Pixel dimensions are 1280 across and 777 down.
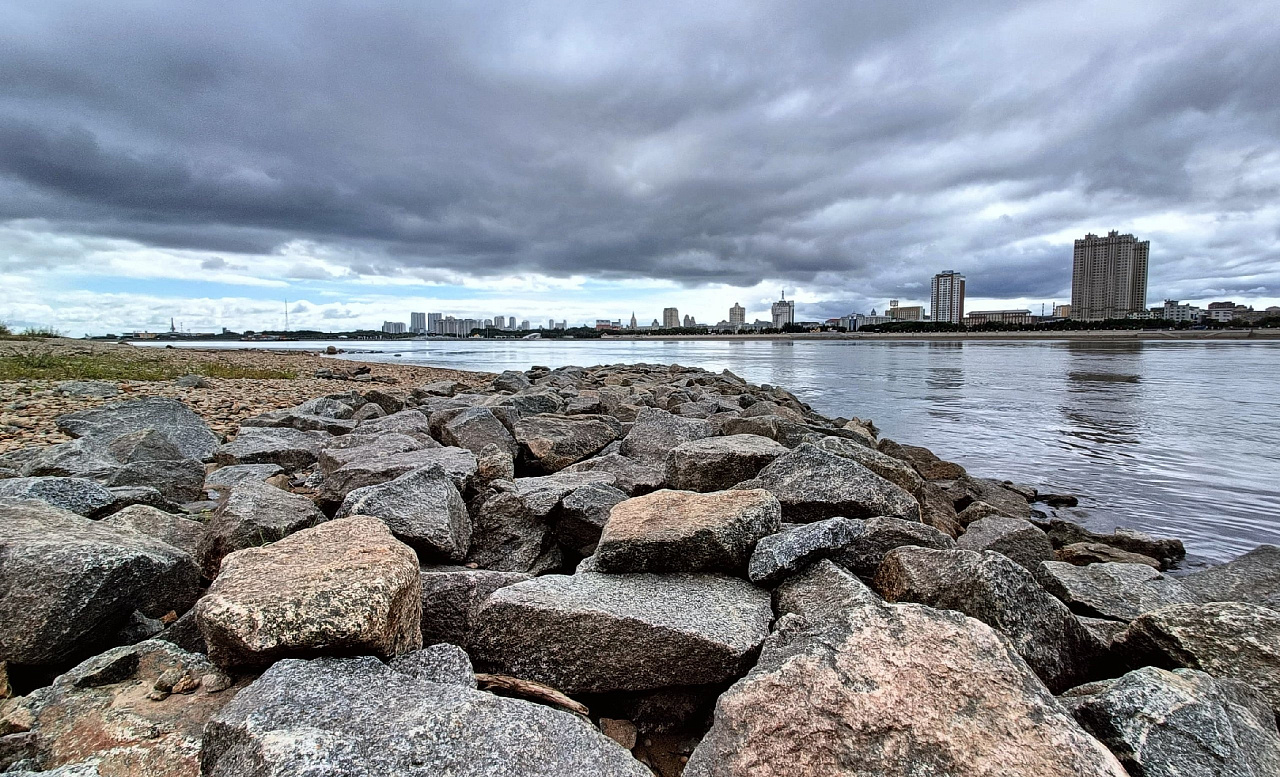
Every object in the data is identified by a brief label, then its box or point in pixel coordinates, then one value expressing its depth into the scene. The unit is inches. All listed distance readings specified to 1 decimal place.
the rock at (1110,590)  130.4
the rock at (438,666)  81.6
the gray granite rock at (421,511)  123.6
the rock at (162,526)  127.3
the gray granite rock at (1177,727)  69.9
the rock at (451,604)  103.0
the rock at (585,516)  146.5
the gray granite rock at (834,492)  135.6
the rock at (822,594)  93.0
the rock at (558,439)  227.8
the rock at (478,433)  229.1
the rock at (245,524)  120.7
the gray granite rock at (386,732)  61.0
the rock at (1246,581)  138.8
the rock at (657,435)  225.9
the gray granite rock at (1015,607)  95.0
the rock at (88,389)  388.5
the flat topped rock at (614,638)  92.2
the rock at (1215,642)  88.4
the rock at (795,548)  108.9
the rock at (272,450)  223.9
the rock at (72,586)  87.6
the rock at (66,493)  135.6
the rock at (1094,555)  204.5
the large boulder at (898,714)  65.9
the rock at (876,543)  115.0
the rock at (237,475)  195.6
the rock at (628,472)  181.8
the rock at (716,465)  171.3
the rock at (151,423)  231.9
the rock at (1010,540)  170.9
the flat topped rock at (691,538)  113.6
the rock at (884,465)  190.4
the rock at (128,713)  70.3
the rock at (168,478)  175.8
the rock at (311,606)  77.1
